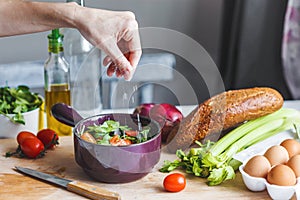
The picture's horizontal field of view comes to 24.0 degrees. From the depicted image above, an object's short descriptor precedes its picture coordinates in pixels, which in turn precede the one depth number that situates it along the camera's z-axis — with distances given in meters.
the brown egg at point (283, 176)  1.32
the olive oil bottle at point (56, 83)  1.64
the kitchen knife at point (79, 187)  1.34
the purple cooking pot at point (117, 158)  1.38
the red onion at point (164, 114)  1.60
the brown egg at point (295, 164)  1.35
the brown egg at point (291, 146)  1.43
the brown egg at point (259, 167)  1.36
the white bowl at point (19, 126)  1.62
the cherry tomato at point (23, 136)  1.55
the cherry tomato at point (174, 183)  1.38
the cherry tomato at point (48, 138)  1.57
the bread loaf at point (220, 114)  1.55
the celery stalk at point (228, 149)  1.41
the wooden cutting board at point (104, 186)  1.37
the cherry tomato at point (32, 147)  1.53
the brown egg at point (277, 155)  1.38
